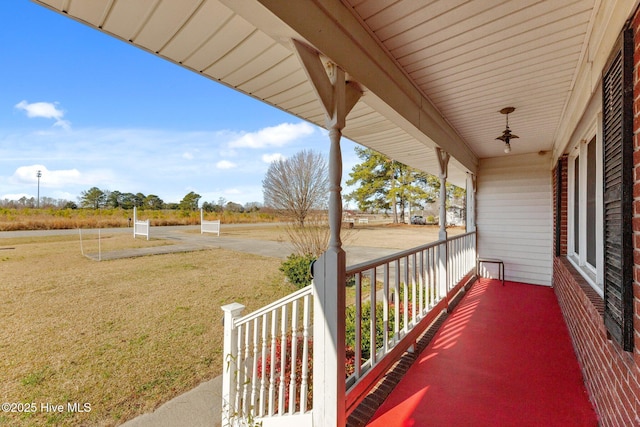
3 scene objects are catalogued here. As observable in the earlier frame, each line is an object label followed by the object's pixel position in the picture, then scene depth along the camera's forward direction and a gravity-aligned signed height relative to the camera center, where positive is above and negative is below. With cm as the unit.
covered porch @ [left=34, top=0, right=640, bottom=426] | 118 +87
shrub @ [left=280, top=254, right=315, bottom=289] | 558 -112
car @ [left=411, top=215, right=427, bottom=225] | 2184 -11
